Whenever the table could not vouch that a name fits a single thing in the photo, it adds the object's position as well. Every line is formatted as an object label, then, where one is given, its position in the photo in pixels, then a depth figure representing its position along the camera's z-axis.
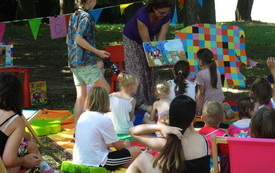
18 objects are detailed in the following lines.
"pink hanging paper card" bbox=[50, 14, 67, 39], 11.52
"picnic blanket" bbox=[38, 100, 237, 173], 7.86
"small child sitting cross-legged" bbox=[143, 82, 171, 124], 8.17
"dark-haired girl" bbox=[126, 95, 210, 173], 4.50
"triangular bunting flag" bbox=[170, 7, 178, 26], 15.94
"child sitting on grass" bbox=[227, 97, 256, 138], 6.53
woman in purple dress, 9.33
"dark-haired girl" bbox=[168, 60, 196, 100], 9.00
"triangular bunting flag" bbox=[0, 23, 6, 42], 10.91
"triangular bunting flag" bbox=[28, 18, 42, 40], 11.27
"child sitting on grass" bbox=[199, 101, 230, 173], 6.37
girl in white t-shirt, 6.27
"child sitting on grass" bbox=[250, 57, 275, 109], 7.57
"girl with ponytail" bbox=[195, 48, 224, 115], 9.57
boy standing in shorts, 8.00
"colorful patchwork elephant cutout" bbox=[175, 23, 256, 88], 11.64
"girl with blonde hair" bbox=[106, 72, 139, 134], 8.19
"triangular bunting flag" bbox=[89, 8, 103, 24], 12.62
